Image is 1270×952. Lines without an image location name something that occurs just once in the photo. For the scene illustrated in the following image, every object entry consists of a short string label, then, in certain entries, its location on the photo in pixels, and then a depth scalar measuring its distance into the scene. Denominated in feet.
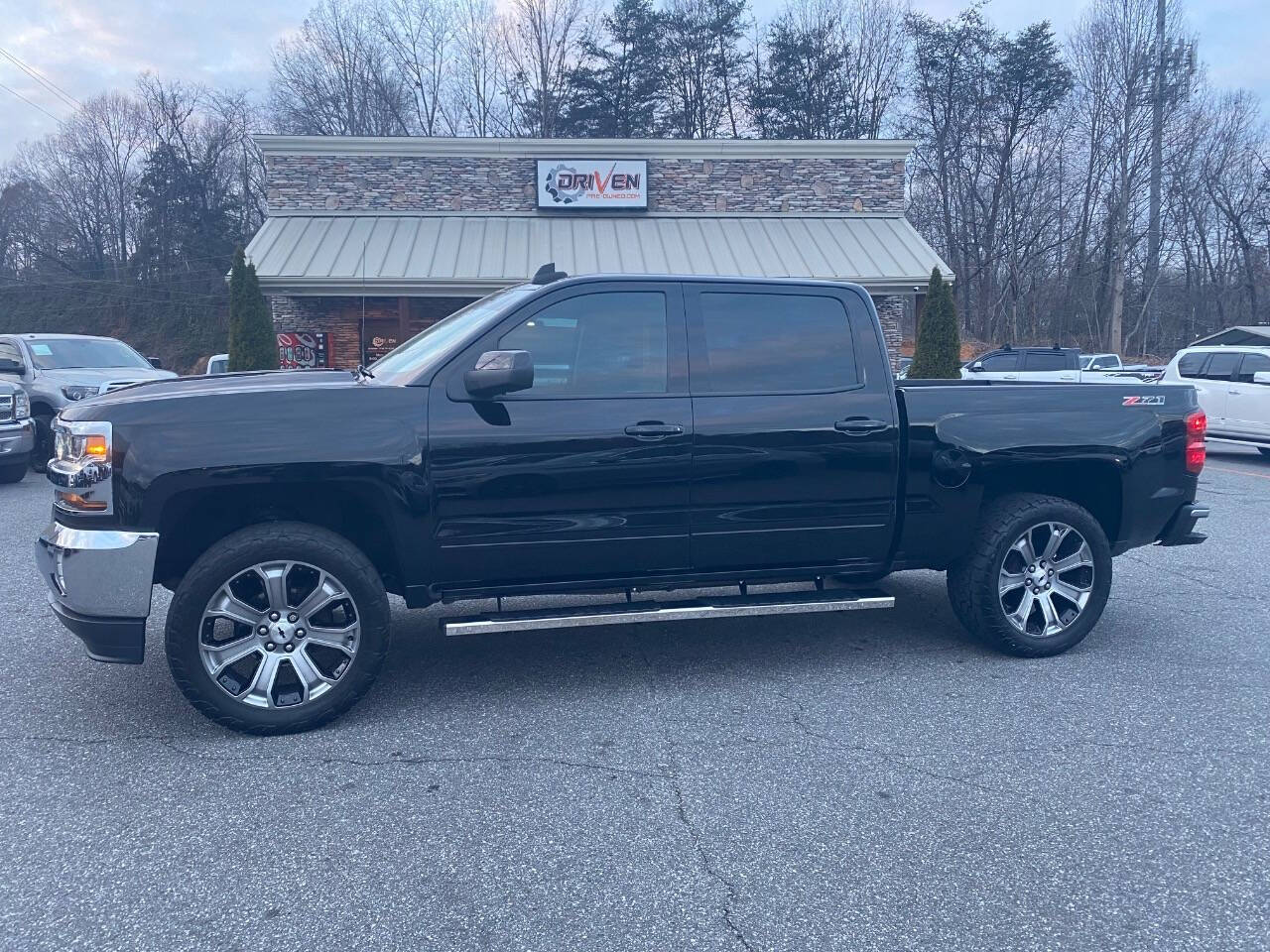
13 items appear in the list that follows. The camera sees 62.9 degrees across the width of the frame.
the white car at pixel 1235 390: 49.90
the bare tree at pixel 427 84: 153.07
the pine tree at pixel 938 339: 66.39
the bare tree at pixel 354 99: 156.25
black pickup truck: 14.51
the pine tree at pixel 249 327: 64.13
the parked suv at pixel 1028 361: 72.02
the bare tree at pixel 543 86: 139.74
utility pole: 120.67
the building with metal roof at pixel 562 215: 73.20
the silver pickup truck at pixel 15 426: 39.58
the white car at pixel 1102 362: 88.37
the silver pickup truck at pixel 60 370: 43.65
